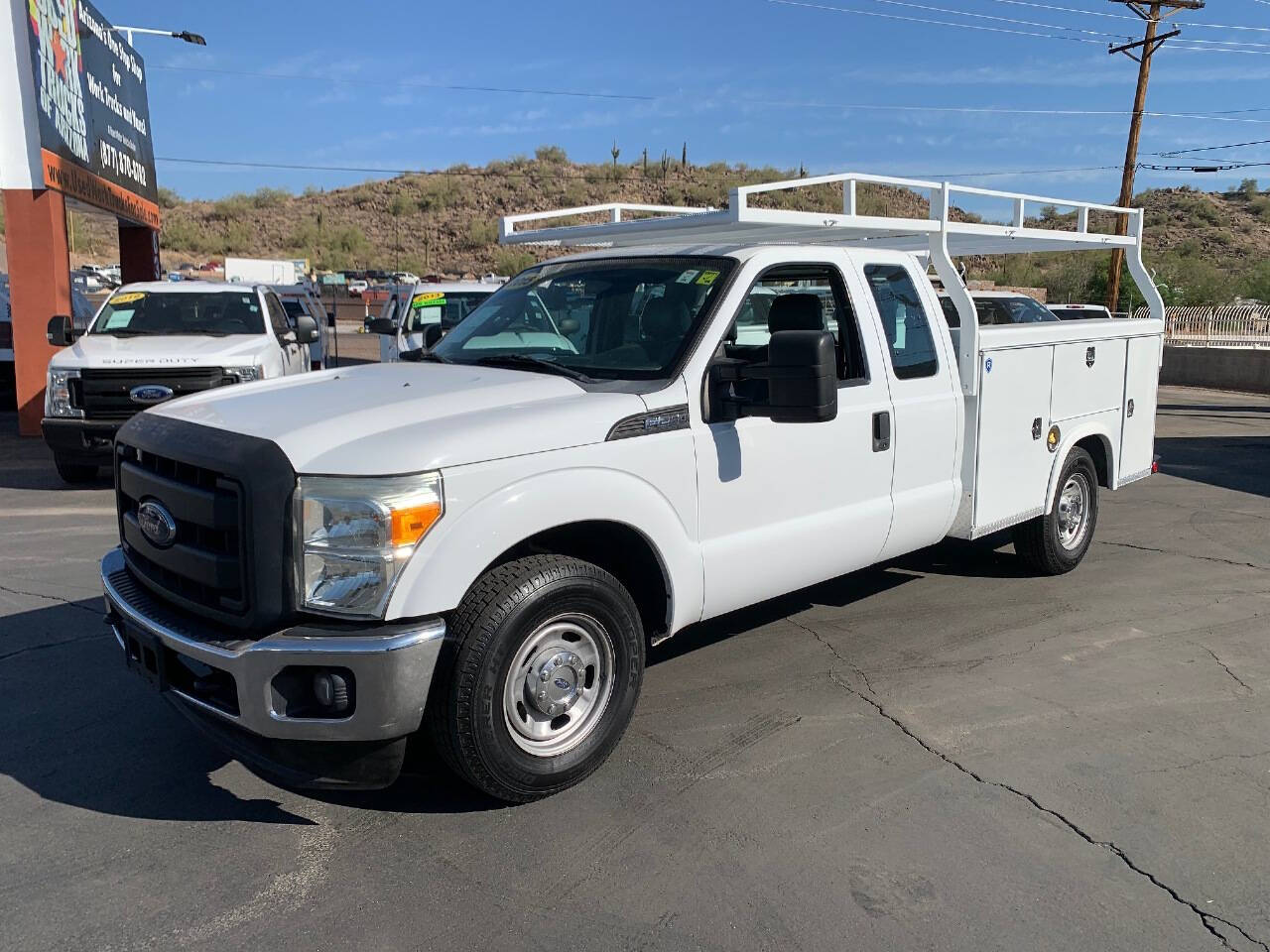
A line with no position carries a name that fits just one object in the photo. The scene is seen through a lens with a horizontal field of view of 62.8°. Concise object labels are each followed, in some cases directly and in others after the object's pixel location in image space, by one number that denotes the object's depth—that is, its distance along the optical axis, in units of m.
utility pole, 27.56
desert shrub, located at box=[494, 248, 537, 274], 55.57
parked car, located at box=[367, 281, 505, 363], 13.40
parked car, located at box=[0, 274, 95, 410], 15.59
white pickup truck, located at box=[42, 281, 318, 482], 9.32
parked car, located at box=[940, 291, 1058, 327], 16.55
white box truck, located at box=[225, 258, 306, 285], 41.88
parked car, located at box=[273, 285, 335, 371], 15.80
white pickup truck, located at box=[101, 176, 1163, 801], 3.25
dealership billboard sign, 12.83
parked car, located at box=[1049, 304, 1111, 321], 21.30
